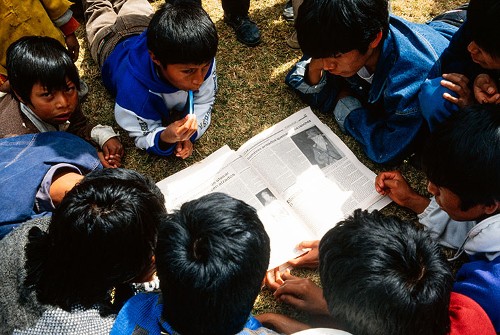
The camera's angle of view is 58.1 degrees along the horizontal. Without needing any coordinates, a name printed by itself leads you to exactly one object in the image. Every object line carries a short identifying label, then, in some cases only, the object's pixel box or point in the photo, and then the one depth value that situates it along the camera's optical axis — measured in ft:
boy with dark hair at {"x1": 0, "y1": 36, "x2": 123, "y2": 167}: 4.61
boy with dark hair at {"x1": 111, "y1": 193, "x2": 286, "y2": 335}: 2.89
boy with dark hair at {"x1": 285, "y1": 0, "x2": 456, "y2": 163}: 4.39
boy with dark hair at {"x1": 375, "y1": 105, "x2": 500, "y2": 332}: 3.69
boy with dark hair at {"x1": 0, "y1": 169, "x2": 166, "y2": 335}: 3.30
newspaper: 4.85
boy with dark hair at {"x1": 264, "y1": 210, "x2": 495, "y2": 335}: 2.92
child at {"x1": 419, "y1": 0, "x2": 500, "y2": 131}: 3.99
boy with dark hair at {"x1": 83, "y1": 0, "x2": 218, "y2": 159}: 4.64
